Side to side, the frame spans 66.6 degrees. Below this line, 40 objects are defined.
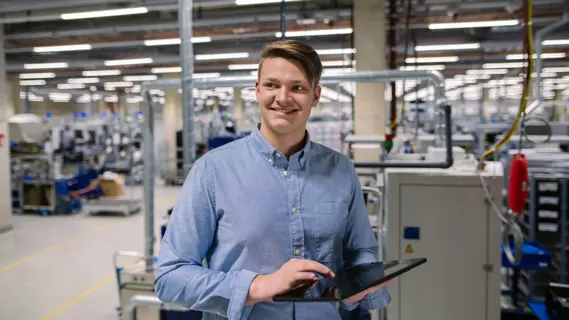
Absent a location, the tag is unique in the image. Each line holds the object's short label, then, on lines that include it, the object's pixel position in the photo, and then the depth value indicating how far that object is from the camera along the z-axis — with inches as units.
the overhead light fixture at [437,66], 524.9
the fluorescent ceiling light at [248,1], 226.4
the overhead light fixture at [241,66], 500.7
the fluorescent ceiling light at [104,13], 244.8
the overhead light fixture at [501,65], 498.3
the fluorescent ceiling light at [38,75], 568.2
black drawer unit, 198.1
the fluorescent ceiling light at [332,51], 378.8
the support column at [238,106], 696.2
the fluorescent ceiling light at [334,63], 437.8
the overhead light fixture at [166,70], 512.4
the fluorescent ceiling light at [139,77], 602.6
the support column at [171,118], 590.6
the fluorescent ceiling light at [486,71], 563.8
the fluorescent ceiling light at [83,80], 629.3
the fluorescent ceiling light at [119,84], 672.6
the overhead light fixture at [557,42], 347.6
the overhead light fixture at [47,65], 474.3
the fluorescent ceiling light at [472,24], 282.8
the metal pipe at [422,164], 116.8
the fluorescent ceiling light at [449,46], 345.7
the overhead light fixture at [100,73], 537.0
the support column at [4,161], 323.6
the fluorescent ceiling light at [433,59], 445.7
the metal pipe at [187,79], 96.7
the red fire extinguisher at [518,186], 111.9
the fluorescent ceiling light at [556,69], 536.1
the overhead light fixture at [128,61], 417.4
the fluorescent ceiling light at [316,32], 312.4
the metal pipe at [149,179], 117.7
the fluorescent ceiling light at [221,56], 392.2
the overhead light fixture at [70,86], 712.4
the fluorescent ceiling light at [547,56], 419.9
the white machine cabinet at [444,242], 123.6
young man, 47.4
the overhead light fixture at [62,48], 359.9
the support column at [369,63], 285.7
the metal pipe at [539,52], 242.8
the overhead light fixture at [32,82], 658.2
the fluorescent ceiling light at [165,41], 332.4
